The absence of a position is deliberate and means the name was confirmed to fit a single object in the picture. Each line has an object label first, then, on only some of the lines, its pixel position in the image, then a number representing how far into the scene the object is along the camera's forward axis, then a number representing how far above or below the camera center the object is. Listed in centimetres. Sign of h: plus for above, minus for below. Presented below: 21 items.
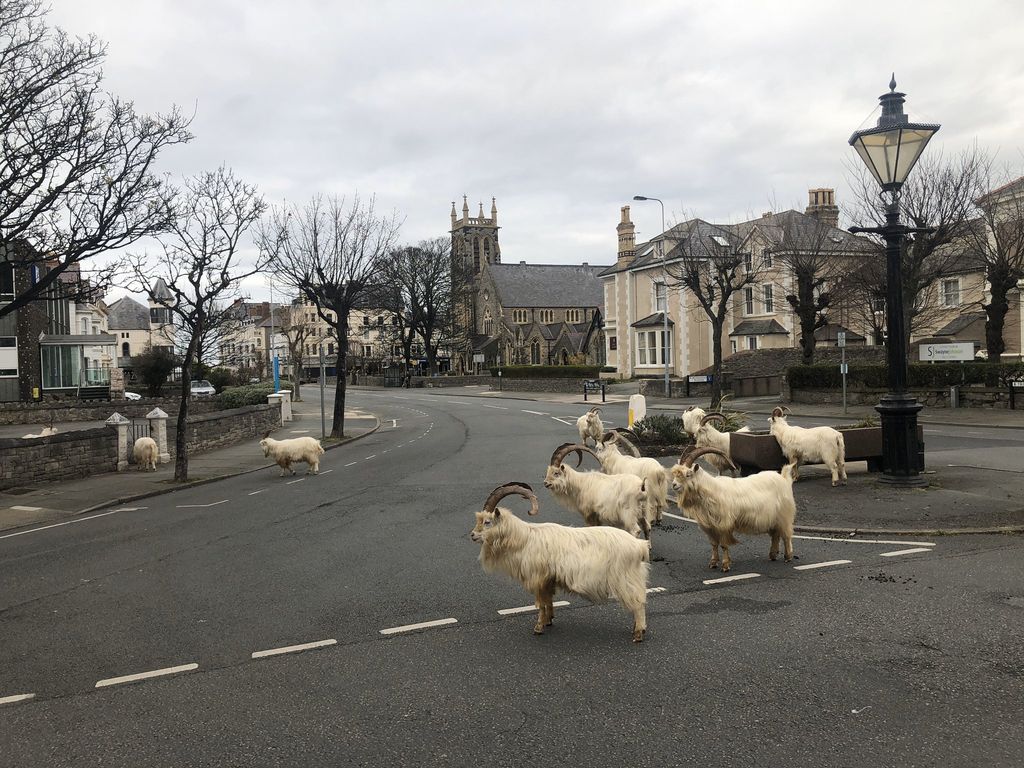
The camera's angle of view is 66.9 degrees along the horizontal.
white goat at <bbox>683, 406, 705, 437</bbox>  1797 -136
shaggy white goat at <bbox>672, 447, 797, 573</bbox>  864 -161
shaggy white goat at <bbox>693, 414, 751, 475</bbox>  1493 -148
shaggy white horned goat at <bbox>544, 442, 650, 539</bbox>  918 -160
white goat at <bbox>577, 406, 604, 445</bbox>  1950 -158
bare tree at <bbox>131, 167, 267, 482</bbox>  1988 +280
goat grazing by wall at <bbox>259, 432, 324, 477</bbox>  1984 -205
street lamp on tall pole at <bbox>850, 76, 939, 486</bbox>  1214 +166
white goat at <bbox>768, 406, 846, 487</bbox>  1353 -157
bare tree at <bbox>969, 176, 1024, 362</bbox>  3195 +408
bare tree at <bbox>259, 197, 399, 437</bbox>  3247 +420
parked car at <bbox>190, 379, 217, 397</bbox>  5419 -102
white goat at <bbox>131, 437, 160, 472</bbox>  2214 -219
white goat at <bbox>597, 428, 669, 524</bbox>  1048 -152
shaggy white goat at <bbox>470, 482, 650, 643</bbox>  666 -170
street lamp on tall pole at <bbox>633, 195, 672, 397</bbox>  4409 +99
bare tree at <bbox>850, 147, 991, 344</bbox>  3167 +602
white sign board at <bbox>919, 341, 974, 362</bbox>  3198 +7
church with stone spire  9881 +746
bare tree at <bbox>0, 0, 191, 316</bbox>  1595 +464
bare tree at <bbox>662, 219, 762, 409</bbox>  3556 +451
